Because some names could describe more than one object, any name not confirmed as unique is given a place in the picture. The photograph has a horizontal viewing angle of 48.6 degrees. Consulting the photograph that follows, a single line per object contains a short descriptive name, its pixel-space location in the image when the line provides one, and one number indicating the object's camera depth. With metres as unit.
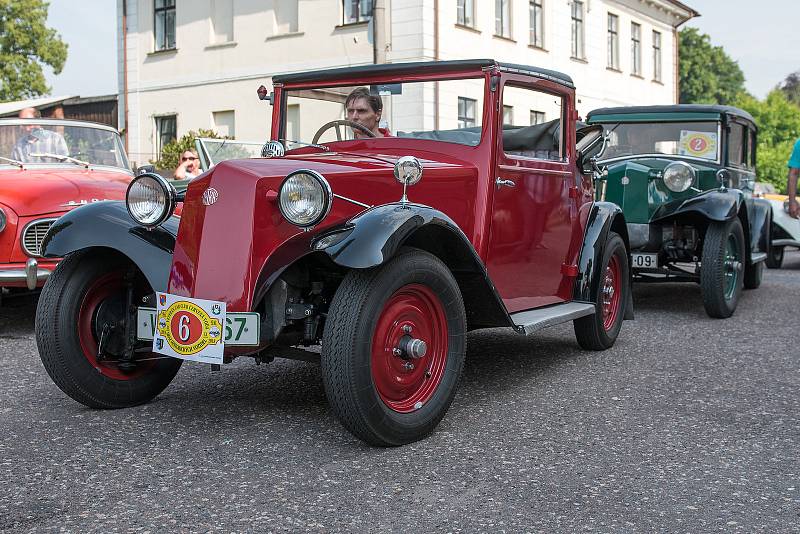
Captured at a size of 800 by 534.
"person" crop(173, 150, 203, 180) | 10.70
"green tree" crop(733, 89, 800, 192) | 53.38
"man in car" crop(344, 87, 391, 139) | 4.80
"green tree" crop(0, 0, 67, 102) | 33.62
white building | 18.94
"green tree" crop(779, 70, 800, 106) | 60.16
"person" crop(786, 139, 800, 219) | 9.35
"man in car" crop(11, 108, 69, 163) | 7.47
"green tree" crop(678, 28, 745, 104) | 56.56
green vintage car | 7.29
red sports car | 6.28
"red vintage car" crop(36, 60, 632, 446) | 3.45
